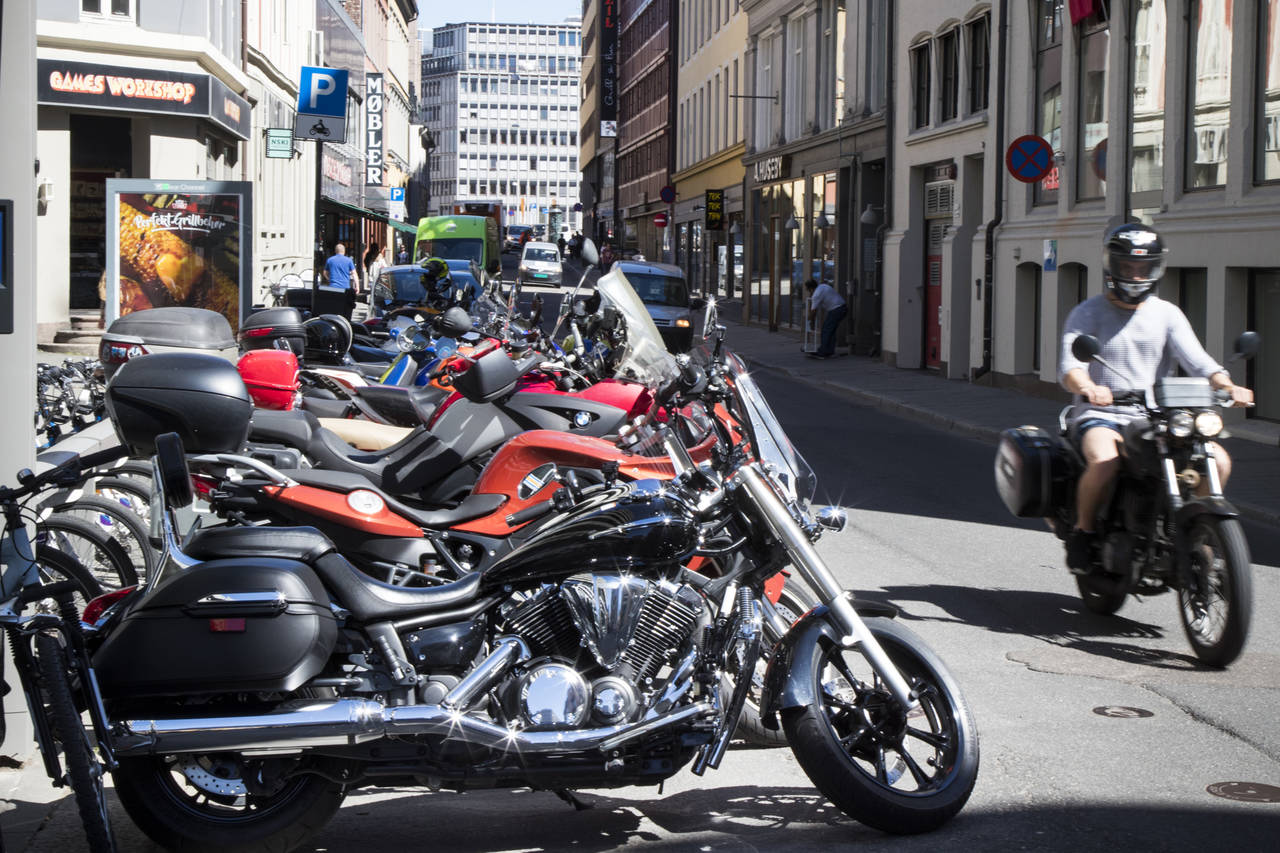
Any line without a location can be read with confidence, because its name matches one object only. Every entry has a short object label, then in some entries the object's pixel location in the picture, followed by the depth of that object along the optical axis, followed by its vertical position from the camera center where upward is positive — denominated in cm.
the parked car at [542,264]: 6306 +309
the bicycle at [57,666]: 386 -83
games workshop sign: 2341 +379
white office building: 18850 +2629
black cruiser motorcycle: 404 -89
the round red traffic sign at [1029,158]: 1844 +220
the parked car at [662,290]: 2545 +85
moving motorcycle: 650 -74
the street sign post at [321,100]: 1700 +263
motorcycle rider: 726 -3
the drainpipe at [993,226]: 2191 +166
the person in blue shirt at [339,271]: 2970 +127
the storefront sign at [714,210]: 4631 +388
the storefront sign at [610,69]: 9519 +1652
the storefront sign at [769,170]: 3669 +416
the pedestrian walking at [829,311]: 2820 +57
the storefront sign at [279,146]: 2539 +312
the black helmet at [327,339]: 1202 -1
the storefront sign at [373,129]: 6109 +821
